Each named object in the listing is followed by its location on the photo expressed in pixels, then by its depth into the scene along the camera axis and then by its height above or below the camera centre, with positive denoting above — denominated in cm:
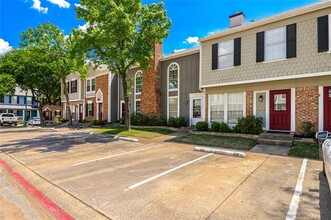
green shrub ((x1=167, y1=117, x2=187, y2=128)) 1645 -111
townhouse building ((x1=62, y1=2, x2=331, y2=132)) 1018 +210
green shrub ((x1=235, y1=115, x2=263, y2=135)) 1173 -94
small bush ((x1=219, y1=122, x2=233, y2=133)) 1285 -123
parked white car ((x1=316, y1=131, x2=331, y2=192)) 375 -84
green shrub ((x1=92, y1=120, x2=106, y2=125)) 2268 -158
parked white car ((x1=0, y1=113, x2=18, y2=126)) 3086 -177
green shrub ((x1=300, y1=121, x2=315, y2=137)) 1036 -101
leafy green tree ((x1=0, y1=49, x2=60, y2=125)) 2562 +473
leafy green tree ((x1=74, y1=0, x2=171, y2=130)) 1254 +493
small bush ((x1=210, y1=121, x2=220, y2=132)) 1337 -115
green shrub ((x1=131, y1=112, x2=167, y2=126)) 1795 -108
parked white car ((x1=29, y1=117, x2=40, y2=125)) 3055 -205
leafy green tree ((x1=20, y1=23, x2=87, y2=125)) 2247 +700
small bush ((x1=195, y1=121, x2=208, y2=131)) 1395 -120
